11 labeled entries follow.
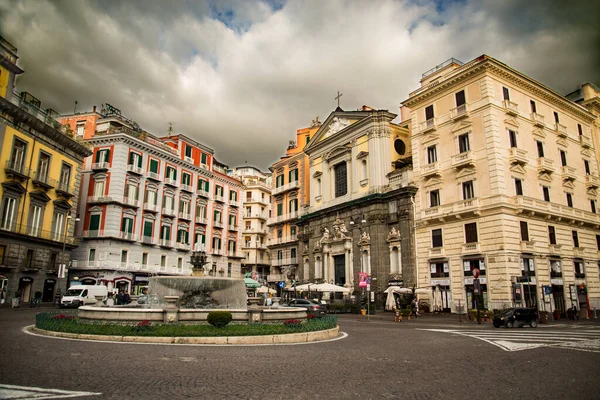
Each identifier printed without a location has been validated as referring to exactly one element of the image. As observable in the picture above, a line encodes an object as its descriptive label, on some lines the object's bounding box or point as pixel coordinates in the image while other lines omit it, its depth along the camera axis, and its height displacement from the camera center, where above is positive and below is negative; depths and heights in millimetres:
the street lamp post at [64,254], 34594 +2838
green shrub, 14539 -1081
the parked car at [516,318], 22125 -1534
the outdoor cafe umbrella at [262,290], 38684 -243
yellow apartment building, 31172 +7697
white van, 32125 -572
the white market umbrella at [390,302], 32469 -1065
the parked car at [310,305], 29175 -1314
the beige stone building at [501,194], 30000 +7549
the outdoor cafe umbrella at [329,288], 35647 -17
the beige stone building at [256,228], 65938 +9666
